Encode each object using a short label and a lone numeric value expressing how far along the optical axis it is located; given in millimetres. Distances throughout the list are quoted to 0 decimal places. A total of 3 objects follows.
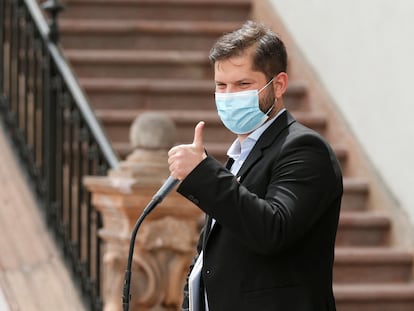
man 6746
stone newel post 13273
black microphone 7129
